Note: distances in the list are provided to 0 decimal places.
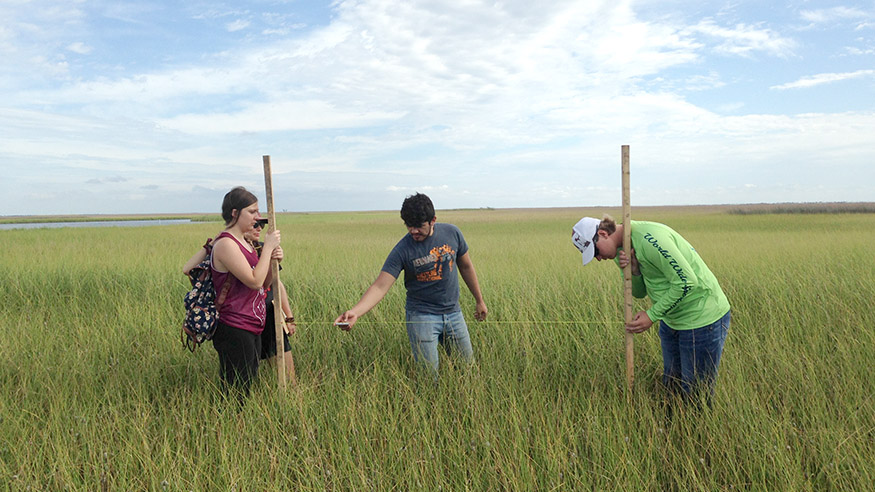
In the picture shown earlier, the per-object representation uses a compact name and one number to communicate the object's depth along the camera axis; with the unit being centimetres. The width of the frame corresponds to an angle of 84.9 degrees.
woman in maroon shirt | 315
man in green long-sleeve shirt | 311
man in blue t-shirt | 377
